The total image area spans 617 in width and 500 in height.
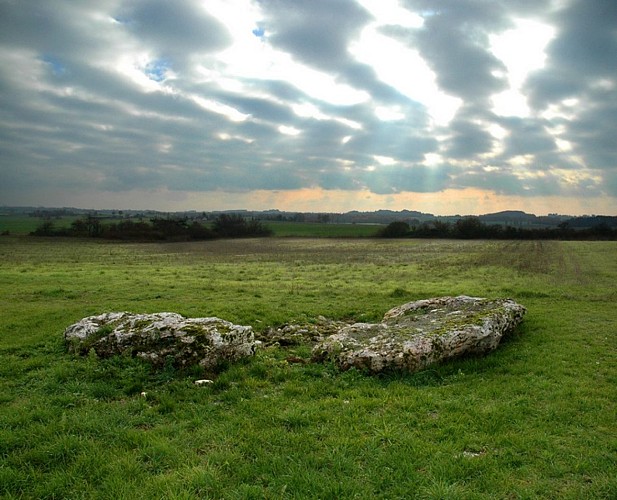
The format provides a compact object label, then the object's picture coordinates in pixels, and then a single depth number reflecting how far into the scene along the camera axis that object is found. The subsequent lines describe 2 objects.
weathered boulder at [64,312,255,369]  9.61
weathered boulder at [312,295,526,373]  9.48
